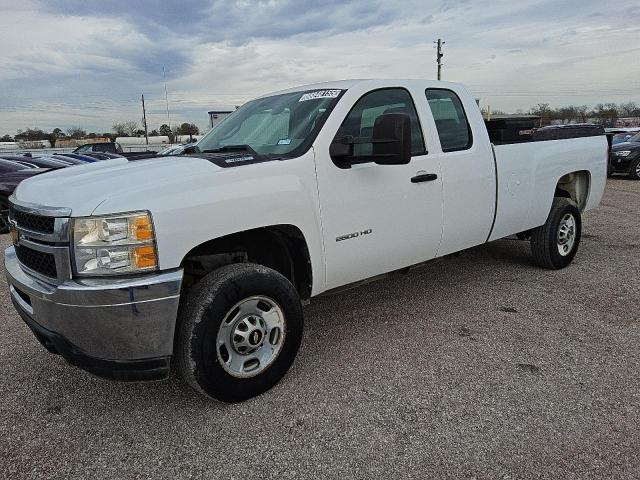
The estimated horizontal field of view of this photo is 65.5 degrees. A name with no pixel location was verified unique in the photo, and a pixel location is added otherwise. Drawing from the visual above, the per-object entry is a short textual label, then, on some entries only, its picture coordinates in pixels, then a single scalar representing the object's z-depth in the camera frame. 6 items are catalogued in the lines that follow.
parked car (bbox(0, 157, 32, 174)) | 9.95
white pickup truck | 2.49
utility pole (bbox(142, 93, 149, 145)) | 51.88
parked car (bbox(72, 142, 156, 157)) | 25.46
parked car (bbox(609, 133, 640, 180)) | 15.62
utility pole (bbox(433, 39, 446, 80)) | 43.91
